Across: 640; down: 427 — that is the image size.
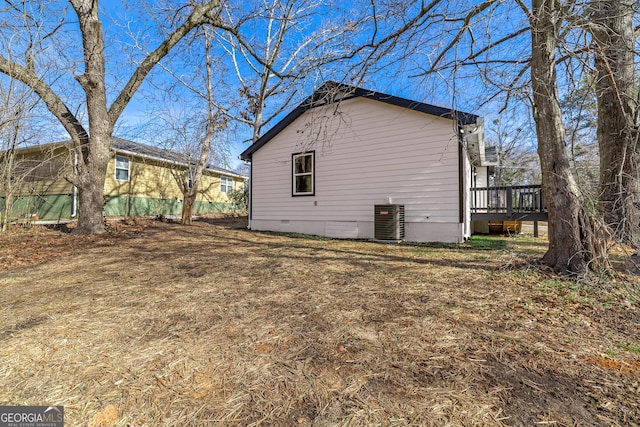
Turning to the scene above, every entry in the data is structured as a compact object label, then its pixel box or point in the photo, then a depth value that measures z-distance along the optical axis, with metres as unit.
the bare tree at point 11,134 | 6.05
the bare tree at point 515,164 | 19.33
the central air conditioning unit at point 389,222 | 6.96
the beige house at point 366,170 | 6.70
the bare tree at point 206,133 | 11.21
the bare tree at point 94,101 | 6.82
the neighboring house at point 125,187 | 11.44
